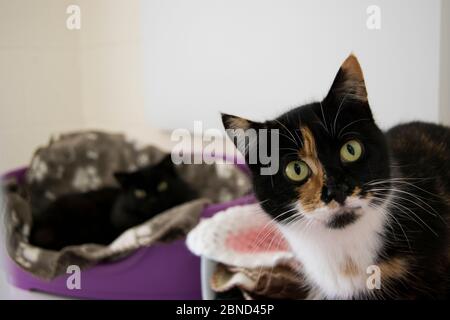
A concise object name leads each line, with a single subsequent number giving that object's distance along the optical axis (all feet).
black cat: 4.78
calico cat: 2.12
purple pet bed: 3.62
